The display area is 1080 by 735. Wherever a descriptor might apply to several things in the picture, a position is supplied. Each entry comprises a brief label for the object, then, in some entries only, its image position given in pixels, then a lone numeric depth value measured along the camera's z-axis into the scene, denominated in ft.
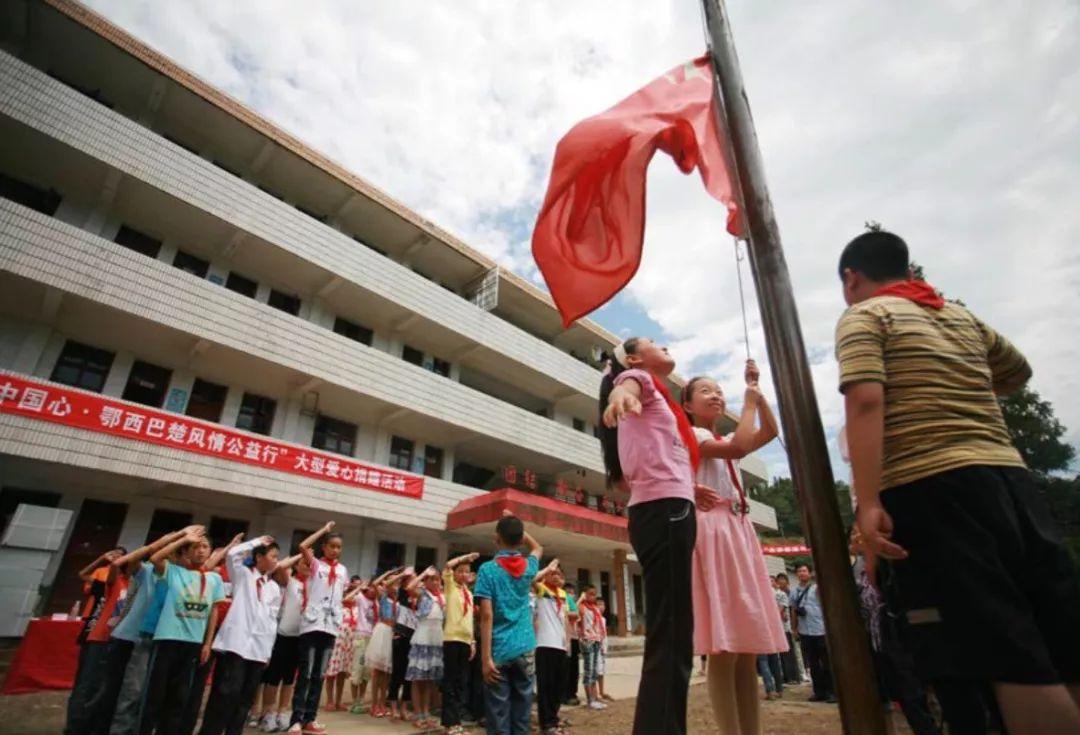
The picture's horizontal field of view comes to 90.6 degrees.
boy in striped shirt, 4.01
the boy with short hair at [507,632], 12.67
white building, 34.60
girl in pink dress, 7.48
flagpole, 4.27
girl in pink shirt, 6.15
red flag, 7.99
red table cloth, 22.90
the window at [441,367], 60.13
